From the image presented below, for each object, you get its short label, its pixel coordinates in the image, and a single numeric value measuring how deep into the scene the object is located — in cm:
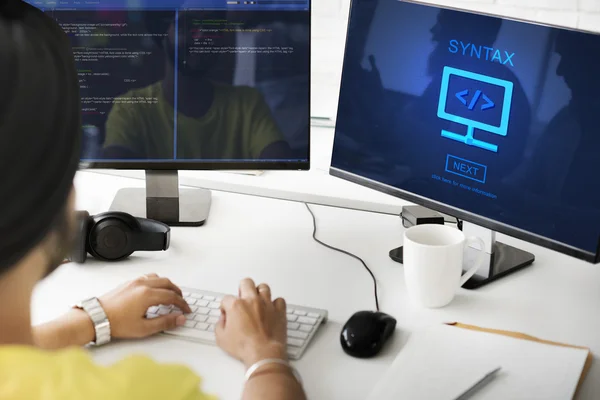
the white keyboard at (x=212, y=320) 169
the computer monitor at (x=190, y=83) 199
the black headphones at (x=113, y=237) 190
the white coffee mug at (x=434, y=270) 177
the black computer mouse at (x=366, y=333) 166
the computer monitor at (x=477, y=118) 173
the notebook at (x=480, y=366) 158
